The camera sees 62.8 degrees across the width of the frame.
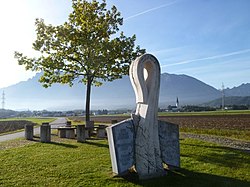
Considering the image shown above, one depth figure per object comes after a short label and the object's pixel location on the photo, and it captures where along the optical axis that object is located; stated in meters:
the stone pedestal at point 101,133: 12.48
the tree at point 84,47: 12.68
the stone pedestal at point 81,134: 10.81
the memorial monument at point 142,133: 5.40
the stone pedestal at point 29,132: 12.23
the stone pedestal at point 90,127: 12.73
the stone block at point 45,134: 11.00
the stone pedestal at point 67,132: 12.57
